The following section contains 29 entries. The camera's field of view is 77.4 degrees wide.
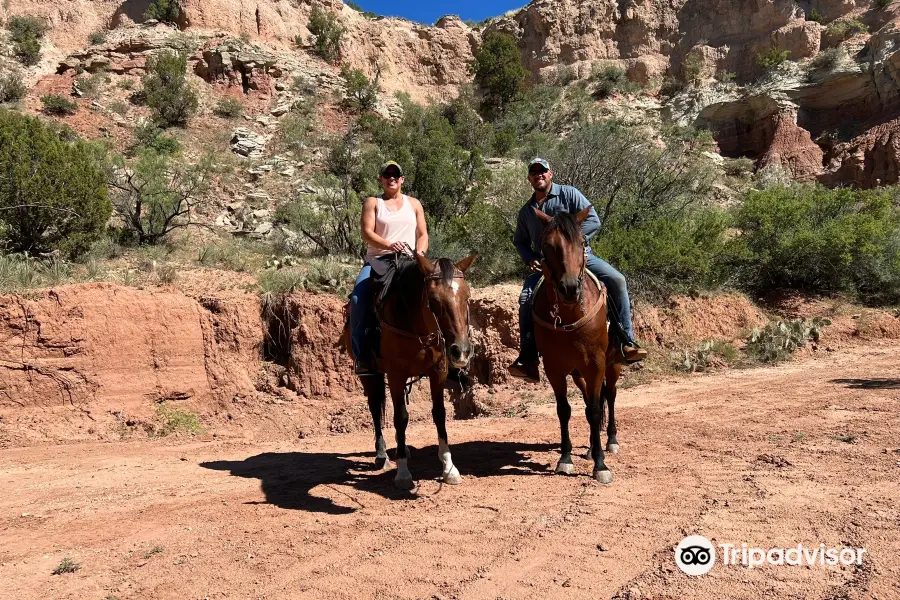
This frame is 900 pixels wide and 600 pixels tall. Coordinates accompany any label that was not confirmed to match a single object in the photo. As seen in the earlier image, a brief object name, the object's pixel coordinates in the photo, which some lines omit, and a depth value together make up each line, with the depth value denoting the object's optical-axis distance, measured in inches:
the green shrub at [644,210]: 544.7
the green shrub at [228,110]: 1332.4
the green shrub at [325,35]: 1710.1
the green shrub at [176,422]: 389.7
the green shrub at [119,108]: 1226.6
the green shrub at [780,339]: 483.8
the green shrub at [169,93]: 1238.3
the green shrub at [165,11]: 1553.9
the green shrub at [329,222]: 681.6
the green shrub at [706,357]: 473.4
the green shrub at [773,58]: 1508.4
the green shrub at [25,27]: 1429.6
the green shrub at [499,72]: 1800.0
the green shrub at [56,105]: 1140.5
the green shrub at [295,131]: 1259.8
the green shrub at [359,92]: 1509.6
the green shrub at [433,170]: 791.7
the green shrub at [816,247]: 594.9
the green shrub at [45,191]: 502.0
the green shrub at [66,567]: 150.6
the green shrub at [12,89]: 1181.1
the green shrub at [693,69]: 1686.8
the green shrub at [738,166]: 1365.7
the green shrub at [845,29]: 1482.5
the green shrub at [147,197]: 646.5
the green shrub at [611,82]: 1752.0
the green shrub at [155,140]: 1097.4
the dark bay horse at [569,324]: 197.0
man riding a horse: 241.1
